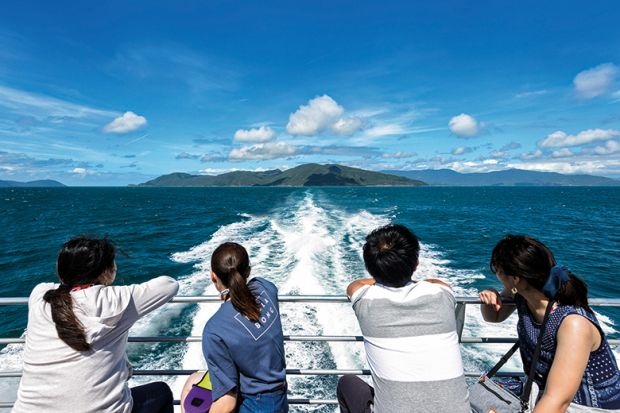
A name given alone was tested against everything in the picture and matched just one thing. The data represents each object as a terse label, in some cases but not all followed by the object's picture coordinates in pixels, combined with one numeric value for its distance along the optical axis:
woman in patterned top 1.73
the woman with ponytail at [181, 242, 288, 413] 1.96
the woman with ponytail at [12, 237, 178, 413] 1.77
